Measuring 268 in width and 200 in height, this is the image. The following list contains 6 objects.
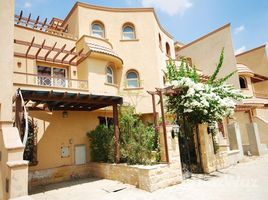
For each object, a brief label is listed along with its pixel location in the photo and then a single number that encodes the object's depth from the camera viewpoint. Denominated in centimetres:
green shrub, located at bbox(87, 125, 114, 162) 1146
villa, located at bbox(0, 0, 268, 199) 817
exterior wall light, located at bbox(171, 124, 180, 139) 985
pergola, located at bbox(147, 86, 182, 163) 931
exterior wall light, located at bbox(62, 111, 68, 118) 1283
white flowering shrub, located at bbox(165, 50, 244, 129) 1112
